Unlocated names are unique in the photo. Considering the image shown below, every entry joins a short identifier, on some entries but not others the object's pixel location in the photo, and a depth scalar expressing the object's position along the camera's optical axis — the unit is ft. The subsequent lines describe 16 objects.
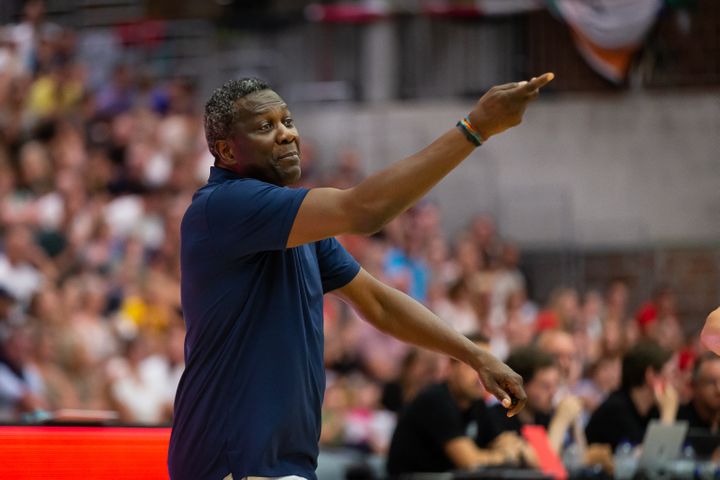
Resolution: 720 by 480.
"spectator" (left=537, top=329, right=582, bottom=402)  62.44
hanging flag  98.73
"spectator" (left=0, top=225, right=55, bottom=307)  78.45
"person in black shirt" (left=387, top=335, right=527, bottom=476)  52.95
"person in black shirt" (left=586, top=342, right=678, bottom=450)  57.93
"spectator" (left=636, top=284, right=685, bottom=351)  80.07
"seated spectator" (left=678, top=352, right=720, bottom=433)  55.62
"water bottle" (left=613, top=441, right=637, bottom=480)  51.44
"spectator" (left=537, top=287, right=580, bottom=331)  83.30
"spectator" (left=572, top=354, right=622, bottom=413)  73.41
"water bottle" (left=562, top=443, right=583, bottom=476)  53.31
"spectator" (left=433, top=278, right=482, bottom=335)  83.25
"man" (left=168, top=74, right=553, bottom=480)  26.13
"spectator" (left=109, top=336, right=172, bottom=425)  72.02
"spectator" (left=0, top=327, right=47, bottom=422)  68.49
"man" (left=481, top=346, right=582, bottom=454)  55.77
